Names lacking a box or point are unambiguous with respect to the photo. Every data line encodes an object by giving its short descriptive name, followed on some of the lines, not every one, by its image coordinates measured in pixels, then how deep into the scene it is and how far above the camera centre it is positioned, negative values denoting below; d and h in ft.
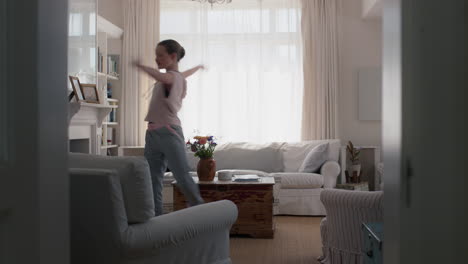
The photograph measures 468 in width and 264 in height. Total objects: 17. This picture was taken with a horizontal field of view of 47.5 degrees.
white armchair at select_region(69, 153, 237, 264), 7.00 -1.23
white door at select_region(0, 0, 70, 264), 2.79 -0.01
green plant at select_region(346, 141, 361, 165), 21.25 -0.95
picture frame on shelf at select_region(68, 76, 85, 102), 16.66 +1.26
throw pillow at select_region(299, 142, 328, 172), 19.70 -1.11
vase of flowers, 15.58 -0.96
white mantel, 16.78 +0.21
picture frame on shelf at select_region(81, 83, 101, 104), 17.72 +1.20
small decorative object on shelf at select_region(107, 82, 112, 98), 23.05 +1.61
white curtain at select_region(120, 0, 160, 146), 23.47 +3.12
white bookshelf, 21.71 +2.29
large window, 23.24 +2.79
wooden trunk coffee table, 14.84 -2.11
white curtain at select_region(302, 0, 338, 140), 22.77 +2.66
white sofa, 18.81 -1.53
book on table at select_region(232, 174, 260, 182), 15.43 -1.44
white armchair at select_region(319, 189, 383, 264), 9.66 -1.68
